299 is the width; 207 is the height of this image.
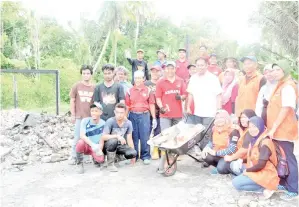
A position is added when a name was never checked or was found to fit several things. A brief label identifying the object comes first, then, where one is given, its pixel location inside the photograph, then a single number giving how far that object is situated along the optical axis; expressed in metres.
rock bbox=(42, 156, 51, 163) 4.91
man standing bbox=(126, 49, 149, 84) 5.90
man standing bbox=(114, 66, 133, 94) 4.82
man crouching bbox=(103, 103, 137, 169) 4.12
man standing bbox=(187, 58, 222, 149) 4.21
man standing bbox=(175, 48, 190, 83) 5.64
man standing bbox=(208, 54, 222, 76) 5.36
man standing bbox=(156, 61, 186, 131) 4.35
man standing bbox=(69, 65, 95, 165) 4.44
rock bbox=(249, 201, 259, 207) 3.12
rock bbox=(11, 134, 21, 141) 6.05
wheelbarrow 3.77
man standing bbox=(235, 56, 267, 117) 3.80
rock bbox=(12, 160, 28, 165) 4.88
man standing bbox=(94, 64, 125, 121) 4.29
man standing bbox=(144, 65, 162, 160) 4.55
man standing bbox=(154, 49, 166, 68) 5.82
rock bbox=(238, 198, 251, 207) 3.18
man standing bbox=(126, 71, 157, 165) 4.34
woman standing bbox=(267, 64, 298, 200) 3.18
